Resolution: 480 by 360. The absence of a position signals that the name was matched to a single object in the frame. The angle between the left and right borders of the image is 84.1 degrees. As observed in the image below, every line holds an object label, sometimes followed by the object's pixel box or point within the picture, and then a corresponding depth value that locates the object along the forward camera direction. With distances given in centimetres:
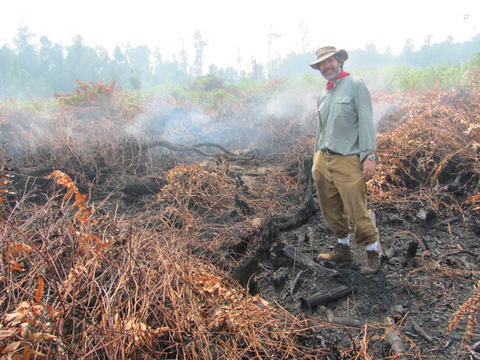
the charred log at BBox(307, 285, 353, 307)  242
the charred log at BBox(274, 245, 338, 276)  286
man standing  258
